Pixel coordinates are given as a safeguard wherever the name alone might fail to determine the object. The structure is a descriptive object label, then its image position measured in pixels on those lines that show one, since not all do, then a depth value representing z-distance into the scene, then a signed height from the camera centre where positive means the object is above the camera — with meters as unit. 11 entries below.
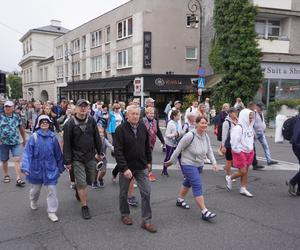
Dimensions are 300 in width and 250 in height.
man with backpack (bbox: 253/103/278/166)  8.70 -0.92
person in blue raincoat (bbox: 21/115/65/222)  4.86 -1.03
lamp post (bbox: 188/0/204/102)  17.57 +4.14
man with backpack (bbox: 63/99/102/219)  4.81 -0.82
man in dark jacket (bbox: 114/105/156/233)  4.42 -0.85
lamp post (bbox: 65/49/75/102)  39.00 +4.85
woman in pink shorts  6.00 -0.94
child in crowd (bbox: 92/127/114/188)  6.63 -1.65
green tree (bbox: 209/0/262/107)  19.64 +2.89
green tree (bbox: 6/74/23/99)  102.81 +2.62
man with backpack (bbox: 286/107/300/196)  5.89 -0.87
